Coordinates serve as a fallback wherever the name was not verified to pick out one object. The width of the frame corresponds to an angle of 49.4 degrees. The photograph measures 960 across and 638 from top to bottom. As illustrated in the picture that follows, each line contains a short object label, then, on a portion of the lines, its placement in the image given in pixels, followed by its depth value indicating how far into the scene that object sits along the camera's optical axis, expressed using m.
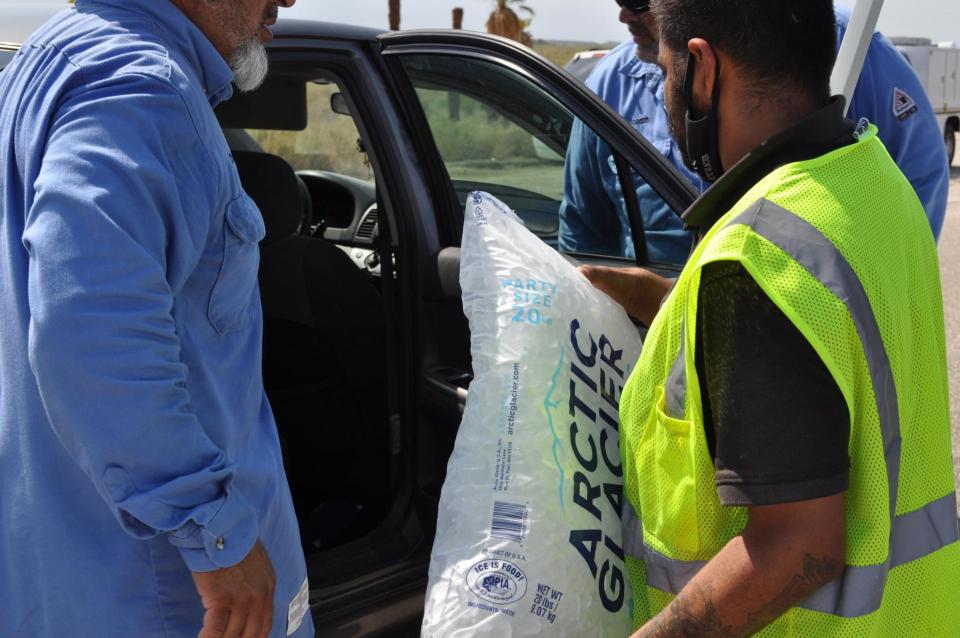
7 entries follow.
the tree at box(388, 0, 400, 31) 28.89
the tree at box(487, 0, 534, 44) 33.59
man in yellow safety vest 1.26
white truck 18.95
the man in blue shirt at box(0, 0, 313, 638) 1.40
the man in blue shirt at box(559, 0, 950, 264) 2.86
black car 2.62
